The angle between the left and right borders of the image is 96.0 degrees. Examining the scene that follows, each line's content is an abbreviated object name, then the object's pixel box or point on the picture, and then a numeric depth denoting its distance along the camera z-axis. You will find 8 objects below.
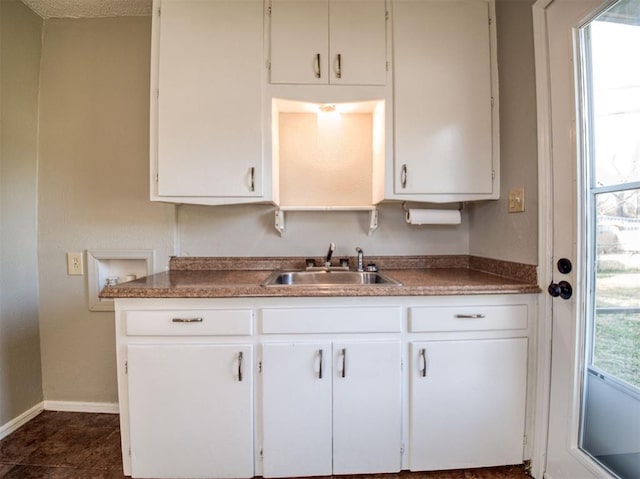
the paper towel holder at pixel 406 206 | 1.76
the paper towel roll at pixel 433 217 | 1.65
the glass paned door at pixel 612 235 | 0.97
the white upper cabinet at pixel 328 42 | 1.43
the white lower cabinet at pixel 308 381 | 1.22
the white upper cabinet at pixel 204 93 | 1.42
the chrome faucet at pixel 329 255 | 1.69
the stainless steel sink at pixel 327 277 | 1.69
